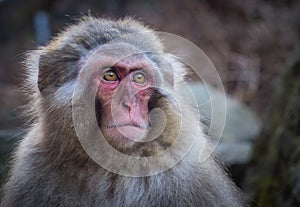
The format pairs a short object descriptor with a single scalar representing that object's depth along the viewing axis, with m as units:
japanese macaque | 3.95
